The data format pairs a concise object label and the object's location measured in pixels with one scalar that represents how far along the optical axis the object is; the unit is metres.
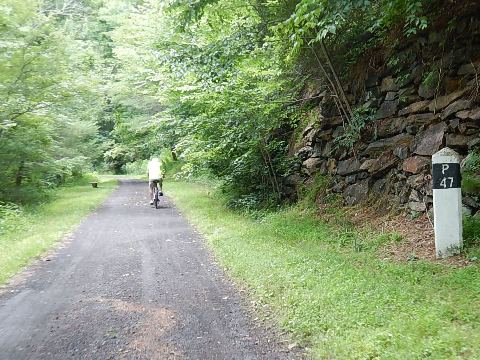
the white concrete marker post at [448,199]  5.56
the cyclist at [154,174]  15.09
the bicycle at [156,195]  15.34
